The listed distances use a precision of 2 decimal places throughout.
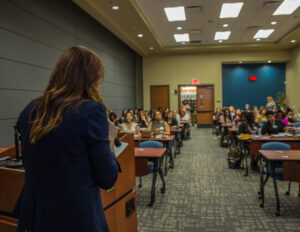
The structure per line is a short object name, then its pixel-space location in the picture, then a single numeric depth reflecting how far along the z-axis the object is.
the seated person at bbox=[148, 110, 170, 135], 6.72
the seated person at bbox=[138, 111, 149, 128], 8.28
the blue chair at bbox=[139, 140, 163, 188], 4.80
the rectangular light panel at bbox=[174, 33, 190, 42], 12.01
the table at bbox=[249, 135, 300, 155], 5.40
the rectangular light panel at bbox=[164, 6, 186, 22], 8.66
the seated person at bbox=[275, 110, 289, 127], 7.49
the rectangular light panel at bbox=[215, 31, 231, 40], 11.59
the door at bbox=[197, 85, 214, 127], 15.59
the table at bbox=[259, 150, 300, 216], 3.55
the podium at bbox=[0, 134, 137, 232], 1.66
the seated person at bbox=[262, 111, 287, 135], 6.32
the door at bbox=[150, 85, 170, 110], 15.95
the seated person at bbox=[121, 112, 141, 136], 6.49
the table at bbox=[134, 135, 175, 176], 5.67
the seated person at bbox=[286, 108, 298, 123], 9.33
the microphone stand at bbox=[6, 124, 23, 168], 1.79
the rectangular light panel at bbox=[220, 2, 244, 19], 8.30
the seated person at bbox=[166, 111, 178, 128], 8.34
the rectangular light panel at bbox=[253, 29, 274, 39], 11.45
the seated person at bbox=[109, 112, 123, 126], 8.80
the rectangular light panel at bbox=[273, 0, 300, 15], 8.23
